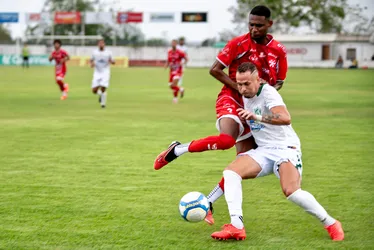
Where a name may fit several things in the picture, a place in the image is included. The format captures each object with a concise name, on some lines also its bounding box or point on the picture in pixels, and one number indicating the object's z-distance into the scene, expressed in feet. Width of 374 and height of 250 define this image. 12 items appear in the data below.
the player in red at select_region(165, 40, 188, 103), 86.84
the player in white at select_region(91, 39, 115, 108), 77.59
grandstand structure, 269.03
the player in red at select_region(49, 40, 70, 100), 88.22
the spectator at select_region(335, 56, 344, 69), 243.81
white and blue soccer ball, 21.26
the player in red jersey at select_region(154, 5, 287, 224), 23.40
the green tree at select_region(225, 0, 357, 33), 333.62
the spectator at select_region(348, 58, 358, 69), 237.45
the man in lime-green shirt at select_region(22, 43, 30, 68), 206.55
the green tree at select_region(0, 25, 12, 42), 415.95
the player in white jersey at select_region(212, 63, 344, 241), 20.24
